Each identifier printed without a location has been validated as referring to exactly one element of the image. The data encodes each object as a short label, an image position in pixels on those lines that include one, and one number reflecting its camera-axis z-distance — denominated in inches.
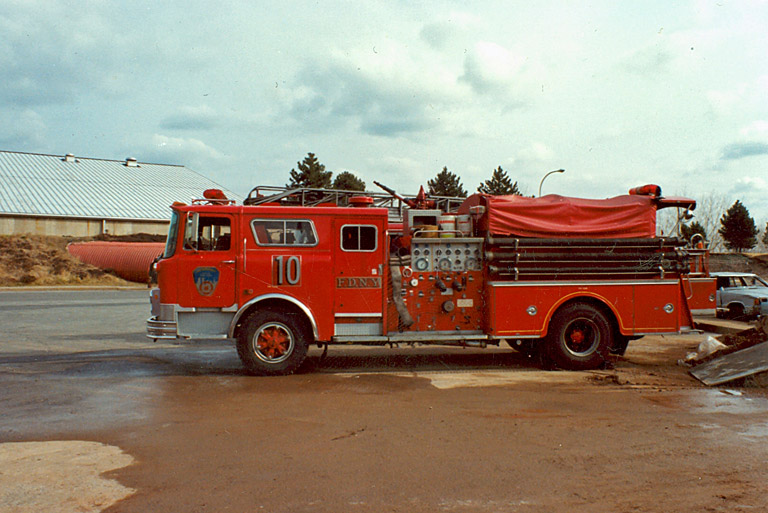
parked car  624.4
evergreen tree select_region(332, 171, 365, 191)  2402.8
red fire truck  347.9
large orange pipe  1307.8
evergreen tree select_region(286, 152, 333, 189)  2278.7
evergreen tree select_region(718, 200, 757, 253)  2236.7
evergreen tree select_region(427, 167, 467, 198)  2635.3
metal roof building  1697.8
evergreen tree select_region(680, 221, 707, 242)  2158.8
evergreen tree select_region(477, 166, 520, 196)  2716.5
